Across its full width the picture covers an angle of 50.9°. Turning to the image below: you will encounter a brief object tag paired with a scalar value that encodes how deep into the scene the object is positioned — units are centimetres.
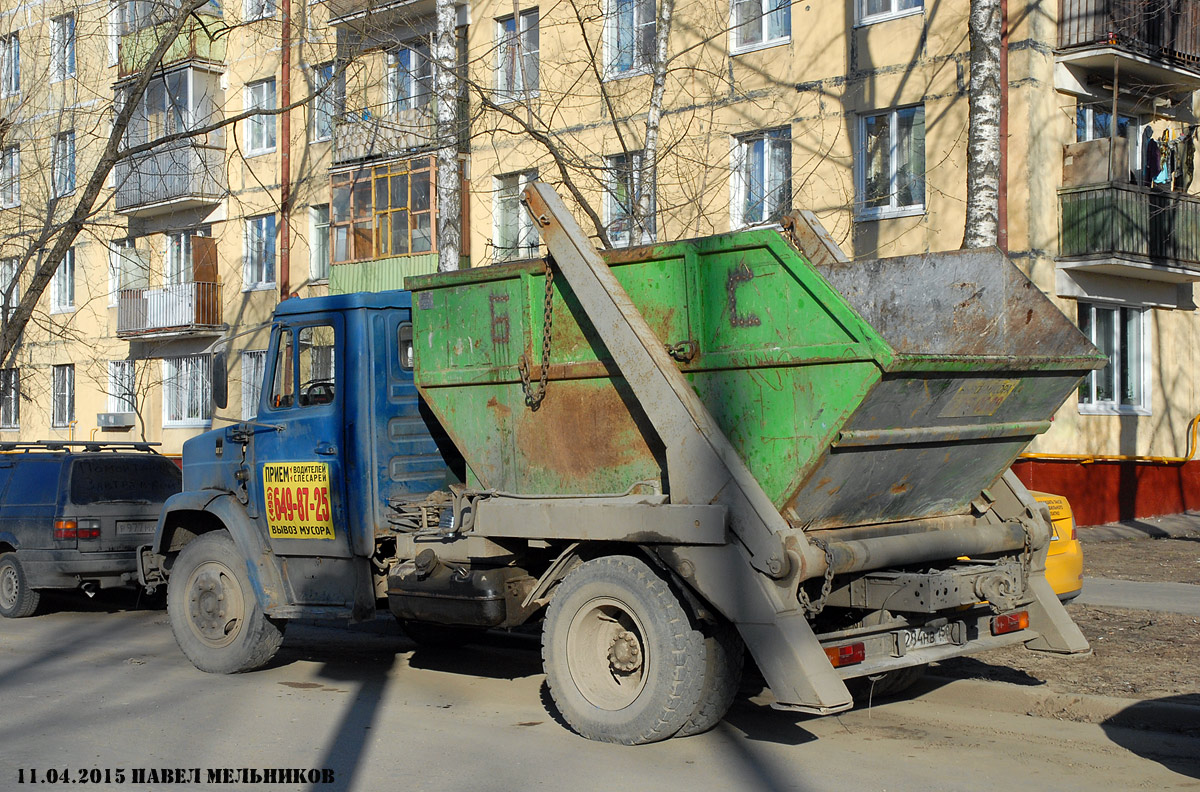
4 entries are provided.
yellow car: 820
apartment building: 1802
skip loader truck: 587
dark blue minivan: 1160
